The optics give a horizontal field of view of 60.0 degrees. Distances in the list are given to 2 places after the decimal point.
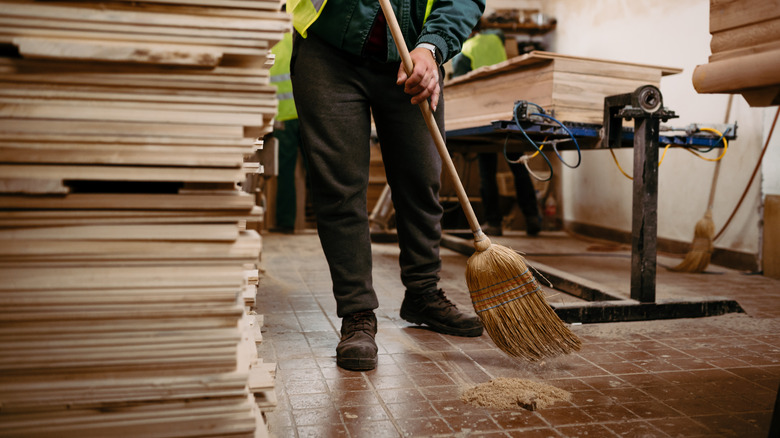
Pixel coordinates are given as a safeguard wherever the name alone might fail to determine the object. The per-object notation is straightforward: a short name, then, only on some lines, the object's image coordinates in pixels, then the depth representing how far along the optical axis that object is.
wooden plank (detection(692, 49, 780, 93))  1.43
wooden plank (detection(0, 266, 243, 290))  1.16
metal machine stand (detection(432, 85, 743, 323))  2.72
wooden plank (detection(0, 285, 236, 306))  1.15
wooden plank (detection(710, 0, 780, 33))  1.47
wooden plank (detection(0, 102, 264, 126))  1.14
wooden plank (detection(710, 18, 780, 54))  1.48
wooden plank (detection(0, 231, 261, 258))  1.16
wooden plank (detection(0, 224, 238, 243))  1.17
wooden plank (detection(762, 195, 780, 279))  3.93
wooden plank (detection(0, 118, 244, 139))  1.14
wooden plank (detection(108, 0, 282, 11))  1.19
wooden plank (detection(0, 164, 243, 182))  1.15
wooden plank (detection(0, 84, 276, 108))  1.16
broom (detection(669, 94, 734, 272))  4.12
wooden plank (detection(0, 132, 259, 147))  1.14
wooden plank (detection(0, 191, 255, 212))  1.17
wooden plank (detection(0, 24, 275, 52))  1.11
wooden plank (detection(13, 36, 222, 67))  1.11
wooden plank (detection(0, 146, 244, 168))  1.14
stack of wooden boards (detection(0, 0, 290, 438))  1.15
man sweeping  2.12
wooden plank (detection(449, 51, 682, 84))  3.60
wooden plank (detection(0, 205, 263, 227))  1.17
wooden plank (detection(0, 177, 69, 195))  1.13
